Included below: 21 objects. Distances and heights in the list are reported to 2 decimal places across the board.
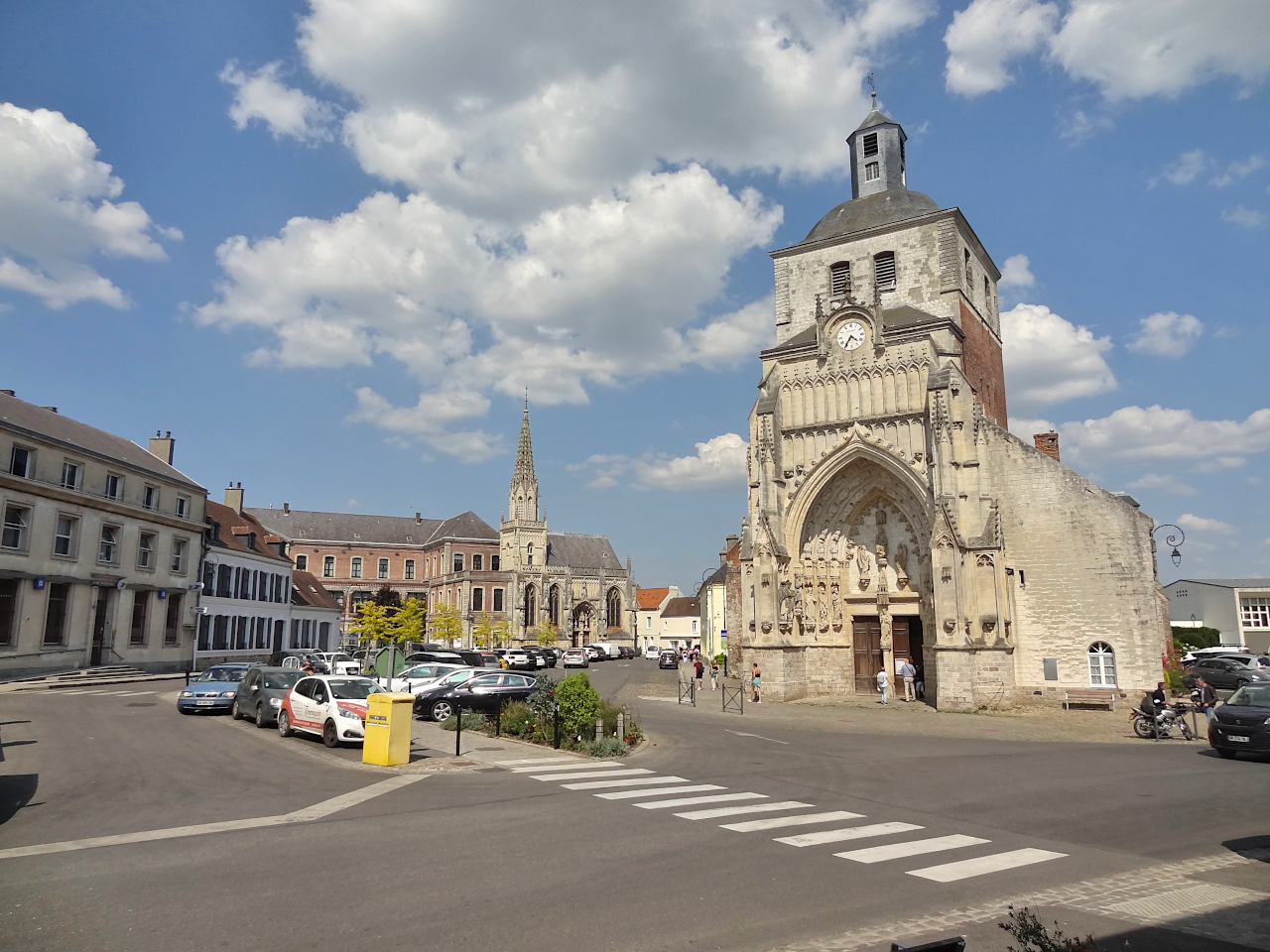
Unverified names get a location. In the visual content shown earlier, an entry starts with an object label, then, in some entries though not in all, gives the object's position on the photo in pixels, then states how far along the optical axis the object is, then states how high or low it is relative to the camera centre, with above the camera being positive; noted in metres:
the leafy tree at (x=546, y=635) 71.88 -2.20
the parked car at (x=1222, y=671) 29.46 -2.26
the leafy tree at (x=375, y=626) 44.09 -0.87
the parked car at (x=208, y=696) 19.69 -2.11
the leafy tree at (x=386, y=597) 70.56 +1.12
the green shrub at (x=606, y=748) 15.31 -2.63
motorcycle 19.25 -2.70
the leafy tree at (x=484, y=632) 58.47 -1.62
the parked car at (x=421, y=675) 22.42 -1.89
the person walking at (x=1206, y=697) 22.78 -2.46
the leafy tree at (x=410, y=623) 46.19 -0.79
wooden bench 24.70 -2.65
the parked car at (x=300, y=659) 29.70 -2.02
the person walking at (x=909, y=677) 27.72 -2.30
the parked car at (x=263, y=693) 17.98 -1.91
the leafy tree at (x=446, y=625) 54.94 -1.04
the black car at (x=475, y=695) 21.03 -2.25
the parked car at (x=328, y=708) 15.48 -1.95
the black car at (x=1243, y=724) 15.16 -2.16
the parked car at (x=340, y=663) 29.58 -2.06
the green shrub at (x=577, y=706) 16.39 -1.97
